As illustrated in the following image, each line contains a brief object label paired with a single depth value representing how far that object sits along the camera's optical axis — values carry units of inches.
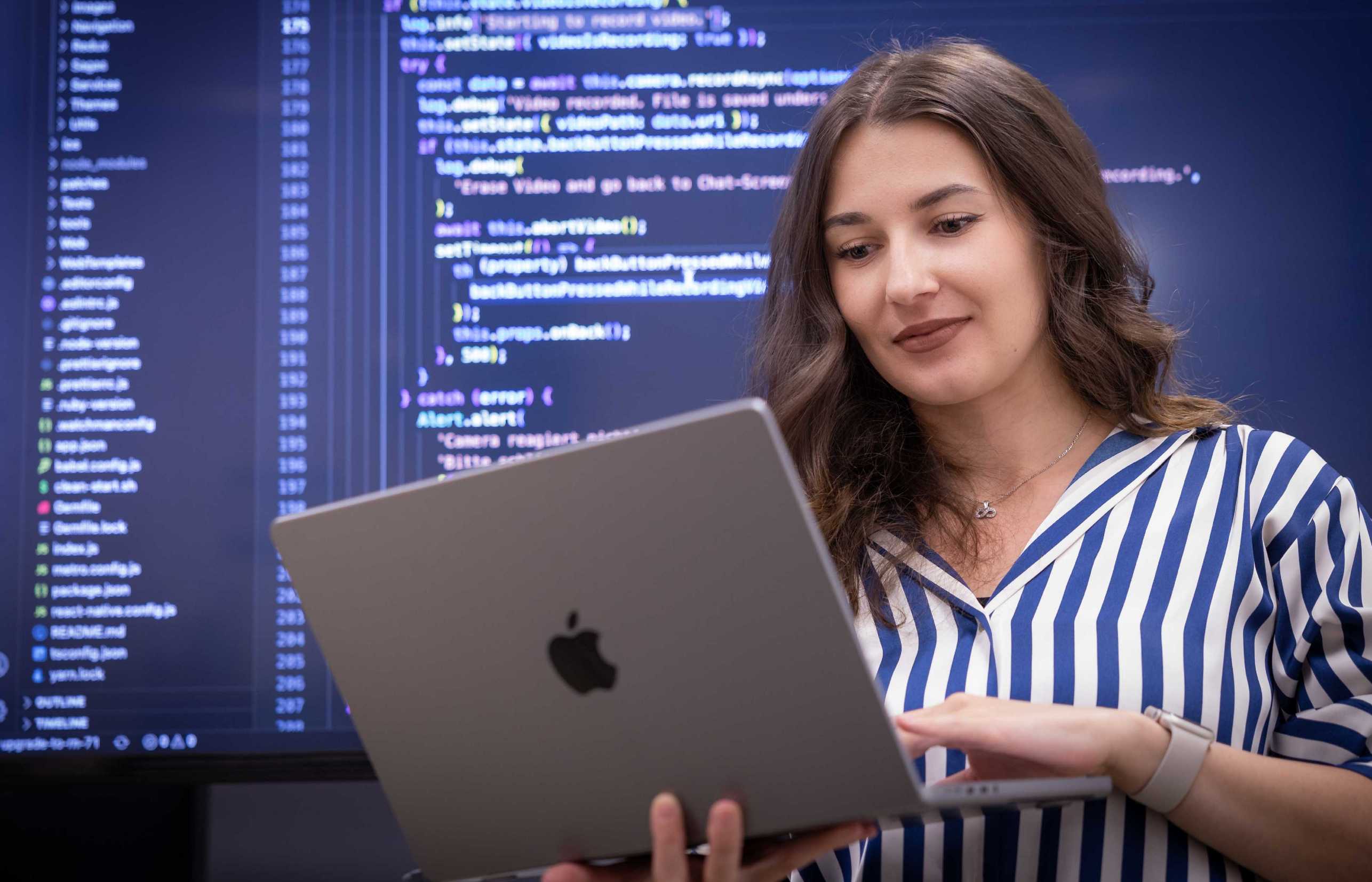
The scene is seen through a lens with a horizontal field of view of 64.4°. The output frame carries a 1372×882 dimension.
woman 36.0
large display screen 68.3
